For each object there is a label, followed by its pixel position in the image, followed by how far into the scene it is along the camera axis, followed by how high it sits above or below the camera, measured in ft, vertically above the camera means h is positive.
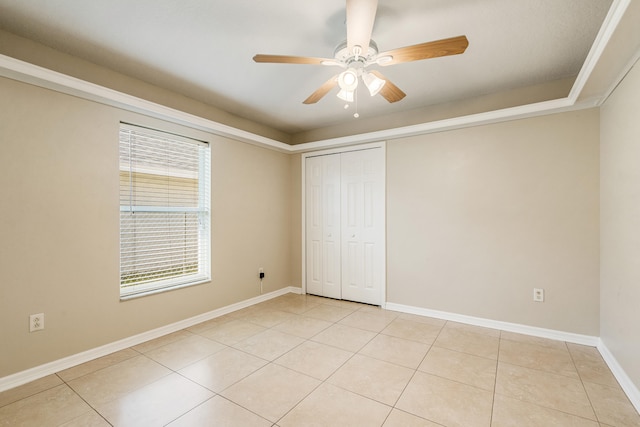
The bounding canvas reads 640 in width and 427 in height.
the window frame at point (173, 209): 8.96 +0.16
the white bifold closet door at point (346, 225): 12.67 -0.52
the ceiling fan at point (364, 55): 5.14 +3.29
